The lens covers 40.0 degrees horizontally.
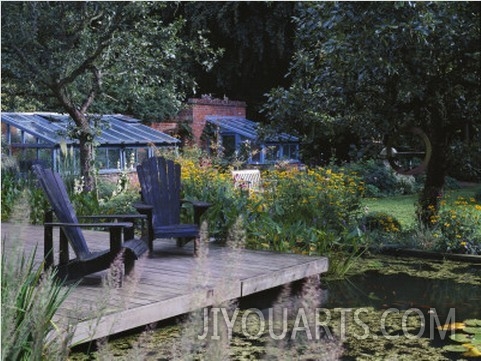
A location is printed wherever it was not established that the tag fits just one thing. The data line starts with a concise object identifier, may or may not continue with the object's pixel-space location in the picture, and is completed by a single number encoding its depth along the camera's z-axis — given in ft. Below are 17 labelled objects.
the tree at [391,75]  20.42
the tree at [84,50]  28.89
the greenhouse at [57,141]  40.44
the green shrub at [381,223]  26.63
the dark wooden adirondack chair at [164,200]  18.51
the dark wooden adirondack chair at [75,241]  14.11
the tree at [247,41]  59.77
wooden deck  12.84
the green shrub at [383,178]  48.42
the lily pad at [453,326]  14.83
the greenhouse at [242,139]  53.42
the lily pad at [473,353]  12.72
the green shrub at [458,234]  23.57
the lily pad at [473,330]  14.18
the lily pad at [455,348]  12.99
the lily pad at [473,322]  15.05
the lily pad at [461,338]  13.64
